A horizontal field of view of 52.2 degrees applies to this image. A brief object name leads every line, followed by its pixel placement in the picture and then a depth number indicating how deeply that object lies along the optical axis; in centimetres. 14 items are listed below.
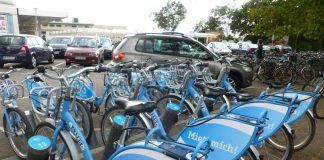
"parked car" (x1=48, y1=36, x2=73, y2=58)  2062
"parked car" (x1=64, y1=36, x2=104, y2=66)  1580
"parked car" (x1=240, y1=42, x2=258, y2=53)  2770
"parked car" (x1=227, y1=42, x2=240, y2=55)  2889
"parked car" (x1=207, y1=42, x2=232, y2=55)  2304
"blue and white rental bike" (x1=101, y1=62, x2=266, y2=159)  272
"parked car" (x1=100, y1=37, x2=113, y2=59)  2123
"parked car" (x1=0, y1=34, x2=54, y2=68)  1375
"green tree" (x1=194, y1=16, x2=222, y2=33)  5594
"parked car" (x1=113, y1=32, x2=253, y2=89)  836
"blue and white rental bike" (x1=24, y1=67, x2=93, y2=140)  446
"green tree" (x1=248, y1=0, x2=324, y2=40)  1113
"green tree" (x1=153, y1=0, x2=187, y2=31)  4219
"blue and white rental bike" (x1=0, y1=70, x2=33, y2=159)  403
